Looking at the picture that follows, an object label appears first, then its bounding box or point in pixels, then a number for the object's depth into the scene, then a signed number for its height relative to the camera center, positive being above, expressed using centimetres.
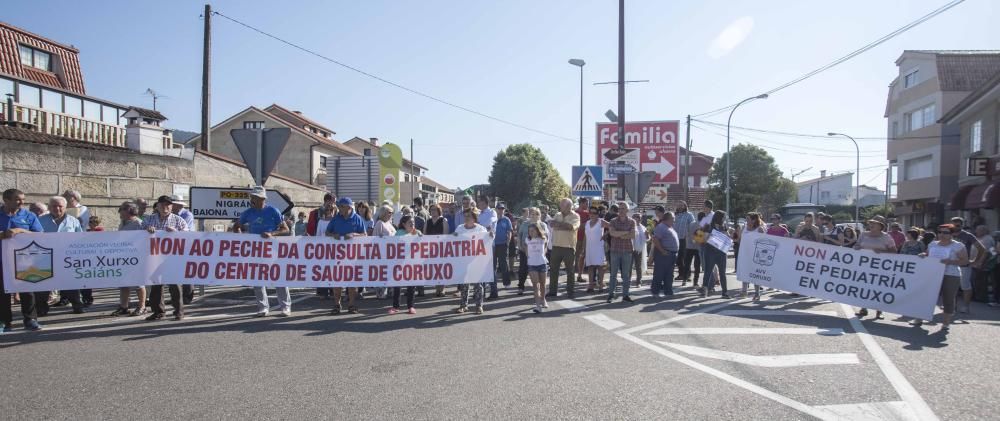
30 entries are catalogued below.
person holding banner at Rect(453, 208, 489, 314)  901 -49
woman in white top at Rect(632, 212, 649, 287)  1300 -106
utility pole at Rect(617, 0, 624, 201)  1780 +393
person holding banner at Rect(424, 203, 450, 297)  1133 -49
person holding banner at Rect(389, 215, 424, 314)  909 -57
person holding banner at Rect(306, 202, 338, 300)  1077 -43
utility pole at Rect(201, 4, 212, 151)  1744 +373
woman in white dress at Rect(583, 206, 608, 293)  1141 -76
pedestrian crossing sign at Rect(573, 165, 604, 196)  1681 +50
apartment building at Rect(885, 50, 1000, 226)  3375 +521
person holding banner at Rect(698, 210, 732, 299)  1113 -91
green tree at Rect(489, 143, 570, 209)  6856 +293
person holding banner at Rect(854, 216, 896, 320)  923 -53
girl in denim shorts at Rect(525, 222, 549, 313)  912 -98
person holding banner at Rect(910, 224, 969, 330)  824 -75
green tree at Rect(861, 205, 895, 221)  4366 -36
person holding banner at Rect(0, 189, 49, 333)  738 -49
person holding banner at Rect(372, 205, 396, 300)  962 -43
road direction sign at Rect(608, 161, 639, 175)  1666 +97
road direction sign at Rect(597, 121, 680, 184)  2689 +287
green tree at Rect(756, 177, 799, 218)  6076 +85
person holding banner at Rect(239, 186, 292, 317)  870 -42
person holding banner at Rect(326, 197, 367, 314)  901 -46
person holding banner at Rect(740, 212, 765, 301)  1093 -38
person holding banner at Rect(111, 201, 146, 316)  875 -52
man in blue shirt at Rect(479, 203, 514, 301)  1166 -81
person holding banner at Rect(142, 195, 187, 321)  829 -48
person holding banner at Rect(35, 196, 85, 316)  887 -53
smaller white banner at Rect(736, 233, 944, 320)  859 -108
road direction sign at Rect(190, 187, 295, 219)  1146 -14
